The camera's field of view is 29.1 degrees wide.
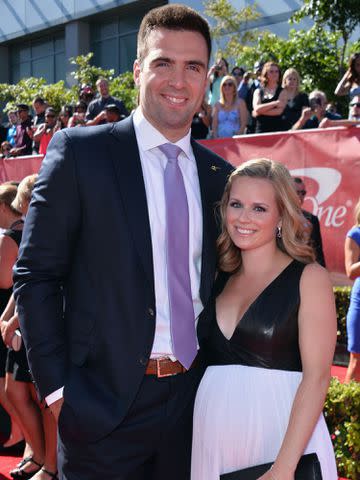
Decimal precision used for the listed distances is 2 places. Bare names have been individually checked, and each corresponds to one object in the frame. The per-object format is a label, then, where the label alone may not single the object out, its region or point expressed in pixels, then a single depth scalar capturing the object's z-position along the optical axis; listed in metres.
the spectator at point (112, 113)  10.48
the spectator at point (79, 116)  12.30
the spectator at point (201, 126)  9.68
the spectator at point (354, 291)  5.20
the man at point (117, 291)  2.47
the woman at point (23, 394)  4.62
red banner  7.33
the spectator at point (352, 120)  7.36
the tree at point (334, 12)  13.05
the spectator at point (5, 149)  14.54
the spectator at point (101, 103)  11.77
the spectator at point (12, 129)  14.98
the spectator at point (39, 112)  14.26
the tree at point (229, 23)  18.12
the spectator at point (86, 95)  13.99
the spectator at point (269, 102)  8.87
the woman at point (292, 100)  8.96
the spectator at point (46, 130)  12.70
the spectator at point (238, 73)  12.02
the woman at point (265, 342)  2.56
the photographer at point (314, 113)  8.59
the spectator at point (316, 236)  5.28
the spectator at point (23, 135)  14.21
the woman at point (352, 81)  8.30
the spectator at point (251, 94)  9.54
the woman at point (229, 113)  9.38
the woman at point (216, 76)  11.48
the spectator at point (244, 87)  10.75
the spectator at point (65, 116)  13.18
